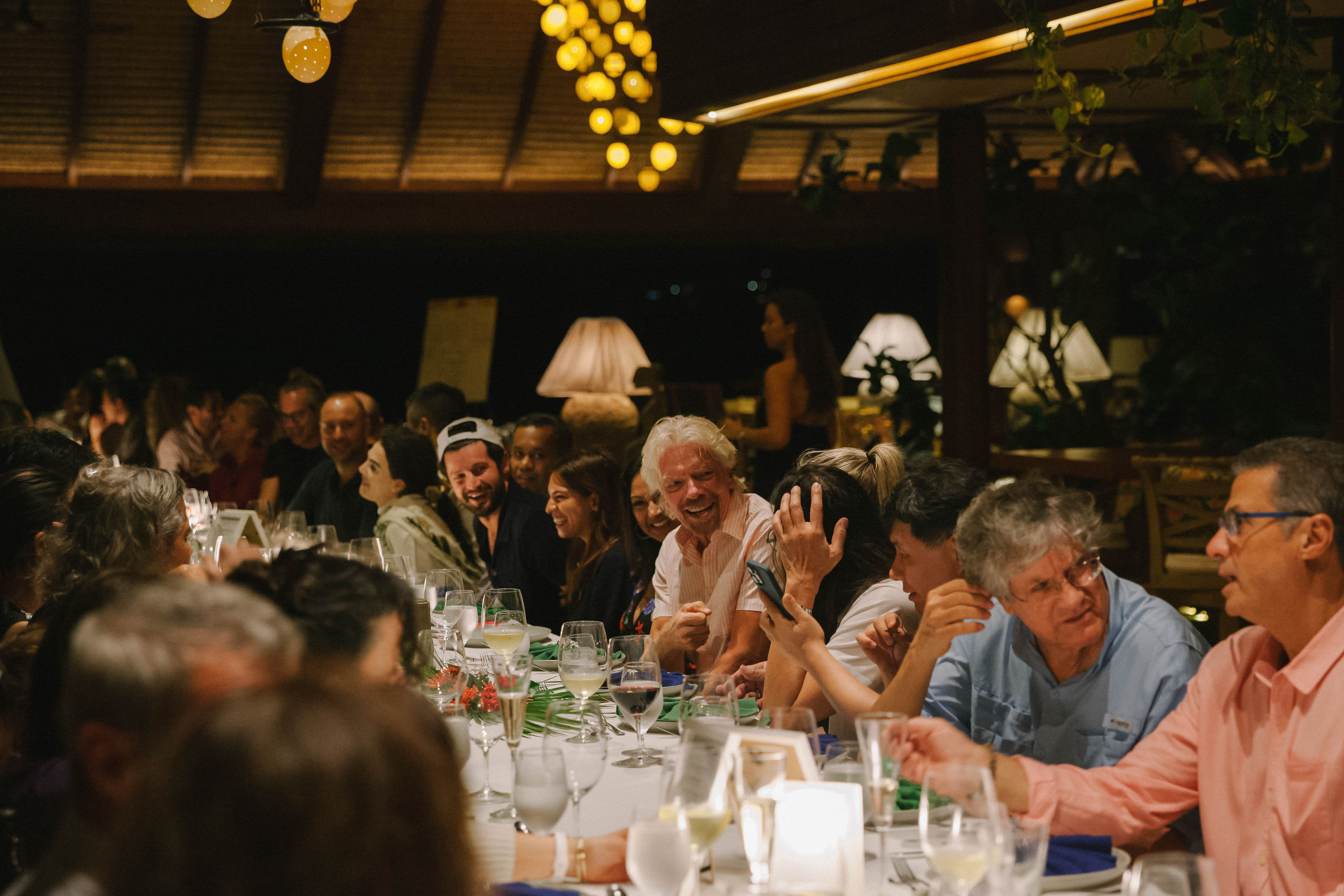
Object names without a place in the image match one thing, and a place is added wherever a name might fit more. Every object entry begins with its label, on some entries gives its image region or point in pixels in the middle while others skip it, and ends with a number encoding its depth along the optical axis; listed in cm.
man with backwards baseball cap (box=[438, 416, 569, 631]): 451
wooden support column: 570
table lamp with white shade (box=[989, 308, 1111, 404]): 807
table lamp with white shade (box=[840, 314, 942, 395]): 867
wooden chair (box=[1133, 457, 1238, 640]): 553
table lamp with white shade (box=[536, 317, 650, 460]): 765
